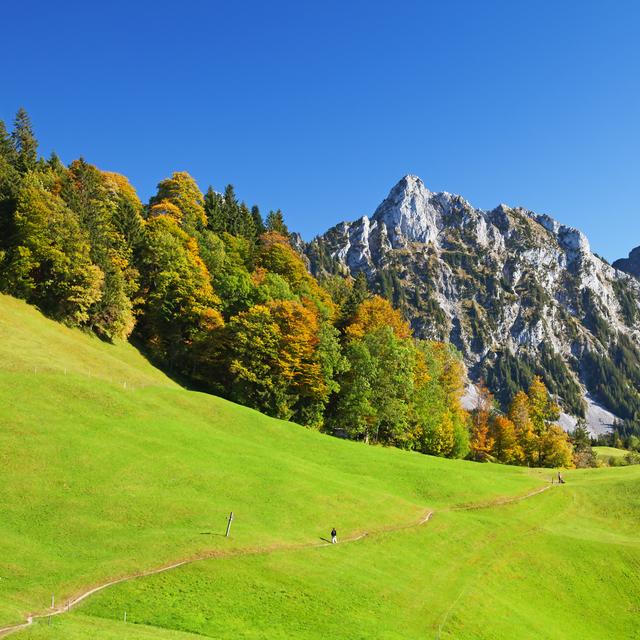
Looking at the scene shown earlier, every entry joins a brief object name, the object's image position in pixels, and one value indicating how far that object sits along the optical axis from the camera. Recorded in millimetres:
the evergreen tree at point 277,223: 151875
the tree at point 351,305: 105562
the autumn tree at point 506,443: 117375
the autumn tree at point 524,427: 117438
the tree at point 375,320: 98812
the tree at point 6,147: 102562
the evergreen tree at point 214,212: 129375
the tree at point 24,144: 101938
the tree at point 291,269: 108750
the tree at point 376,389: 87250
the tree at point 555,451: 114062
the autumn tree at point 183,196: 120312
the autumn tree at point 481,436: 123312
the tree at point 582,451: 127000
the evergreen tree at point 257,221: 143938
